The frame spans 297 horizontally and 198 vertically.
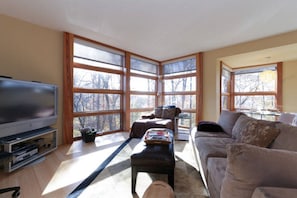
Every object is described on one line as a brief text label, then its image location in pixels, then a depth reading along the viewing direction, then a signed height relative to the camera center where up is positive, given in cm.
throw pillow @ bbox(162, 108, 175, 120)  439 -44
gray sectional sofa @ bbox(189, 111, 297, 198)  76 -42
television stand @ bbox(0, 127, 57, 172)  206 -82
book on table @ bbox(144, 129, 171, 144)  199 -55
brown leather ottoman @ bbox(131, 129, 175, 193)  166 -72
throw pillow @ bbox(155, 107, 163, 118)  457 -42
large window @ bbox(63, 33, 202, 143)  358 +39
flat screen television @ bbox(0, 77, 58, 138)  213 -12
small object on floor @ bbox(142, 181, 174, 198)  75 -48
